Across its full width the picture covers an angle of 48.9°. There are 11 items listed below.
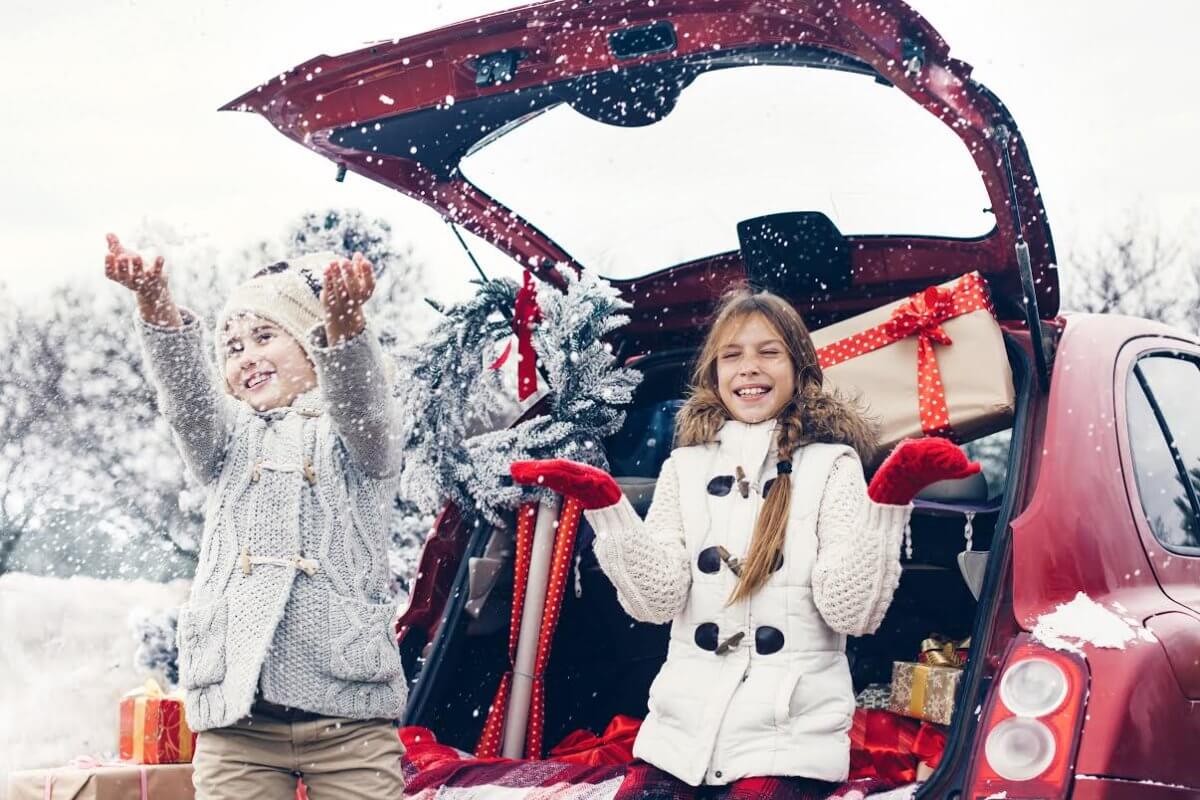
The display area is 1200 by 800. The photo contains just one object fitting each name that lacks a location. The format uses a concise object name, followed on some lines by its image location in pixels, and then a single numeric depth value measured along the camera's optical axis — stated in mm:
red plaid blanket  2457
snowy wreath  3535
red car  2303
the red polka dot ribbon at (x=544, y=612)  3426
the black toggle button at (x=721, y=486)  2812
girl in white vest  2475
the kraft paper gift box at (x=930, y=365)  2963
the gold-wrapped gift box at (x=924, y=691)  2926
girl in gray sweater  2502
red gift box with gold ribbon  2973
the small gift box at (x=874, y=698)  3191
